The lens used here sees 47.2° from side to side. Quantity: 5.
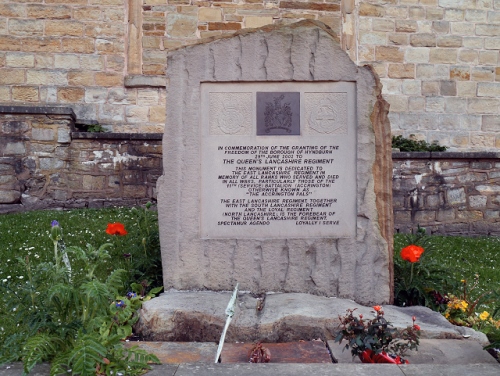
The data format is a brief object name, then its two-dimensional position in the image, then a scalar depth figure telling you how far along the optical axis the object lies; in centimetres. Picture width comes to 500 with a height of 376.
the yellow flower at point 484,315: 400
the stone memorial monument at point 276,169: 445
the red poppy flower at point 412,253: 430
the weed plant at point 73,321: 277
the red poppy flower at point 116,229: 471
